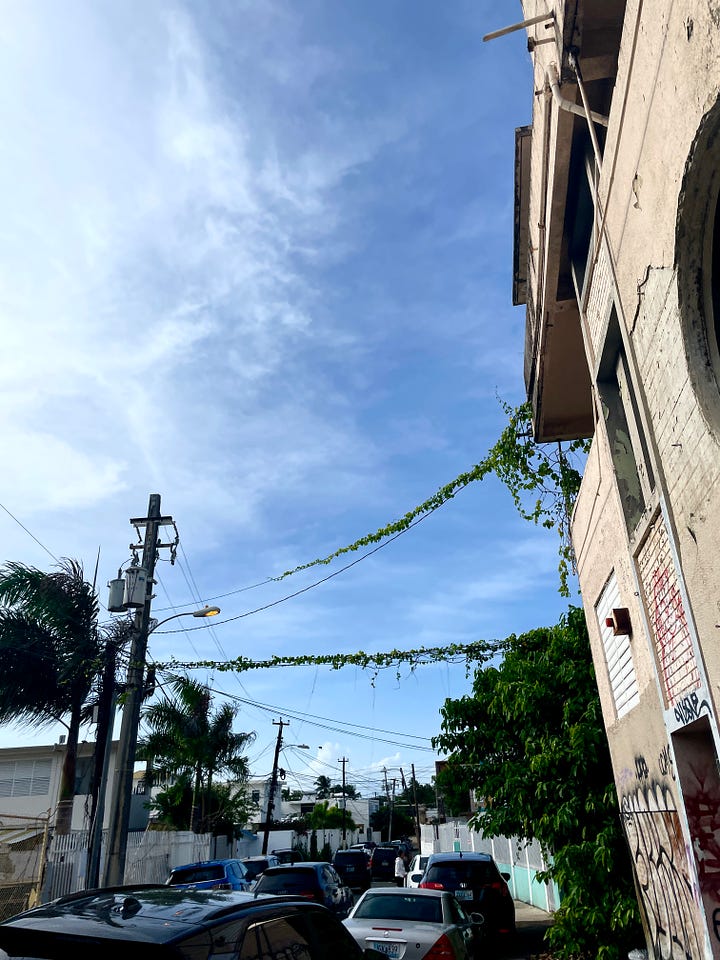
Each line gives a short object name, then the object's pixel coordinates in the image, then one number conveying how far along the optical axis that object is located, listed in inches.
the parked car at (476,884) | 474.9
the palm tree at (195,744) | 1137.4
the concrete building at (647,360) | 163.9
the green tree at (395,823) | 3762.3
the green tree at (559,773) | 361.4
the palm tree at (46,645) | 842.8
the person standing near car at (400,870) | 1101.3
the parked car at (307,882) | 529.7
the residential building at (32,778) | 1226.6
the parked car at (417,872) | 612.4
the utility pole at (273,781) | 1696.6
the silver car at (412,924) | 311.3
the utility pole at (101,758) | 570.6
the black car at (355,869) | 1046.4
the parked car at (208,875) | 562.3
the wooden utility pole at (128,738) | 574.6
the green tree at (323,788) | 4397.1
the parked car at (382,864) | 1375.5
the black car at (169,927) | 128.3
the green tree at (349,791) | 4504.2
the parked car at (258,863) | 717.8
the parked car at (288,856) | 929.9
